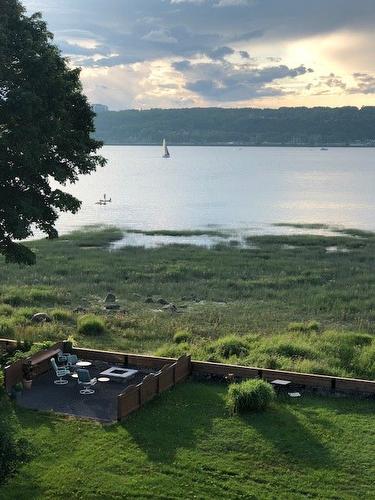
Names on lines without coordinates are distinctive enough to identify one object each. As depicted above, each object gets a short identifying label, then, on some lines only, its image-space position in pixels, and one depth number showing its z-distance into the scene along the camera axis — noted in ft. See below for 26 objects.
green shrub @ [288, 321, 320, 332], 103.97
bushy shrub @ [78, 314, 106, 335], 98.84
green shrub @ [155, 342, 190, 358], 83.10
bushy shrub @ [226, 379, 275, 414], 60.85
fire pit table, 69.51
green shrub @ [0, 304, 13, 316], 111.70
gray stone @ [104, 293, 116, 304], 132.22
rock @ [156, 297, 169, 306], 131.83
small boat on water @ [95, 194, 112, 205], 423.23
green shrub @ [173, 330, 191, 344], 95.66
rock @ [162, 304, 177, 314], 123.65
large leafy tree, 71.67
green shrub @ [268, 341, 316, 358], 84.33
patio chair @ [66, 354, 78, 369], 72.96
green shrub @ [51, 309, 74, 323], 108.34
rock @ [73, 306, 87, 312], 120.16
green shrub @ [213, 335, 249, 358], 84.33
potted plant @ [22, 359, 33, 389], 68.44
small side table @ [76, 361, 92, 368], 72.59
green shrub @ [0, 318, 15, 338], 91.60
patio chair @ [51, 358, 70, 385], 69.51
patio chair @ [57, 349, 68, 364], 73.20
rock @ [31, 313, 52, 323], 105.44
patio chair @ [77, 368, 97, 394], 66.18
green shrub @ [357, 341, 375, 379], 79.05
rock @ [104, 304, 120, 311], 123.44
